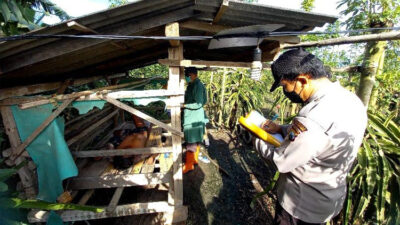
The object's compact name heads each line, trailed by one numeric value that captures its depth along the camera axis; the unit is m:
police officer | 1.31
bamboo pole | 1.53
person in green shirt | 4.23
